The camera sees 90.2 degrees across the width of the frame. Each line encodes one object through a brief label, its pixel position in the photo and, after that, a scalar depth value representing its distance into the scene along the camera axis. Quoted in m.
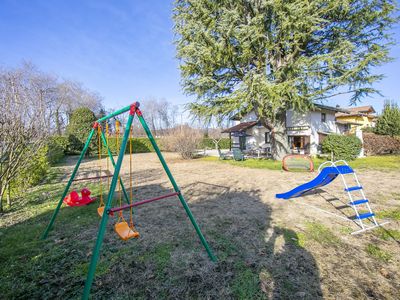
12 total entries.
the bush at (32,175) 6.43
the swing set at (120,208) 1.78
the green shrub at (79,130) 21.09
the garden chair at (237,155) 15.12
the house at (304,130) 17.14
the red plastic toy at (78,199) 4.70
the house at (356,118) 19.36
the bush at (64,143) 19.27
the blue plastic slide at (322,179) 3.99
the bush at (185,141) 17.22
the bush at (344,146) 13.10
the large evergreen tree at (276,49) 10.68
